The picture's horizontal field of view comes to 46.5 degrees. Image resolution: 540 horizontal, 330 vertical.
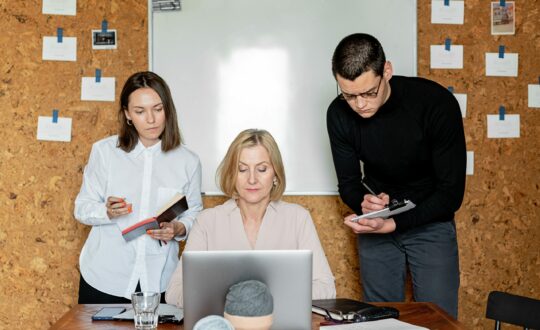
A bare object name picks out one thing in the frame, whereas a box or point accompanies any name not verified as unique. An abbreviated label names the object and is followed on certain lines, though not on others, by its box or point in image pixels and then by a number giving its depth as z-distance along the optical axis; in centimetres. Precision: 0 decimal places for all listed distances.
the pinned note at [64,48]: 328
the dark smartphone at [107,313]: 179
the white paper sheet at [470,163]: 334
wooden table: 172
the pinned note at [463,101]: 333
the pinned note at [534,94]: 336
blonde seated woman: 226
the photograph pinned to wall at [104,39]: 327
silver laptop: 152
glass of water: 163
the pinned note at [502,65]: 333
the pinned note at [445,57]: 331
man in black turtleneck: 248
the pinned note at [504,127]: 334
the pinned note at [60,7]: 327
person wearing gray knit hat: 139
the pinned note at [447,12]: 330
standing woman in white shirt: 246
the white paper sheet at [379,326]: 166
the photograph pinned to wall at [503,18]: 333
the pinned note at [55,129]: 329
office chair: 174
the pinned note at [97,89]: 328
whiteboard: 325
